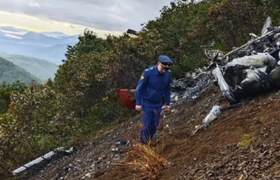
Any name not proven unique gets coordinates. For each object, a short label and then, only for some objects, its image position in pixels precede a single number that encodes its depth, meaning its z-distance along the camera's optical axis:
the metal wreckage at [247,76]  7.60
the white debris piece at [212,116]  7.55
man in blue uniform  7.27
